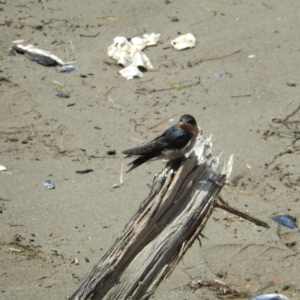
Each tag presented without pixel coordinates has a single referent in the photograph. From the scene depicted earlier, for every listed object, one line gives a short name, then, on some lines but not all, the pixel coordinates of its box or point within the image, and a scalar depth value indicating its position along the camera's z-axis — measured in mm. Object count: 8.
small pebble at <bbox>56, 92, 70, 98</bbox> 10511
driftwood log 5714
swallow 6698
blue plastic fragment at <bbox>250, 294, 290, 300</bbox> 7146
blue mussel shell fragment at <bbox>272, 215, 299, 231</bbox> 8422
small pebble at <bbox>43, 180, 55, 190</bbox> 8794
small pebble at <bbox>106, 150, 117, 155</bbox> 9467
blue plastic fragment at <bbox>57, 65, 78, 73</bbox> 11063
